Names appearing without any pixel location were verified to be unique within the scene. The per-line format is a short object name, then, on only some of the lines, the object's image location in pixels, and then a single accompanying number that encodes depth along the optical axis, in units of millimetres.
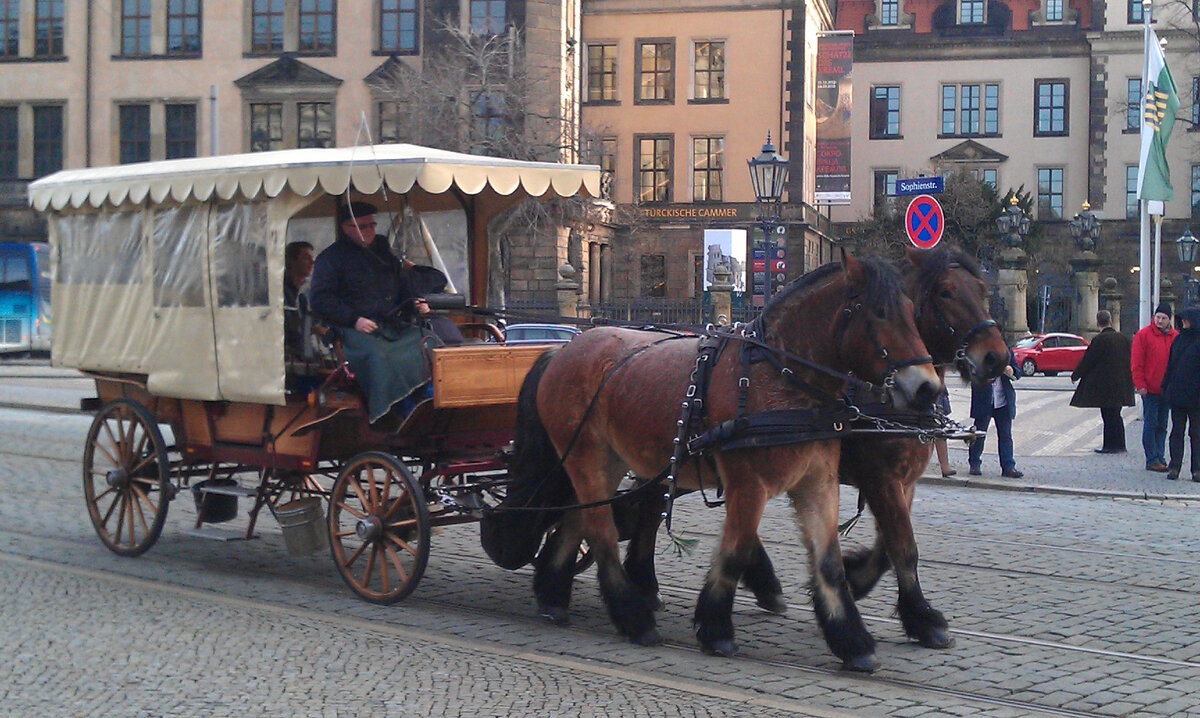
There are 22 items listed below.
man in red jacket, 16125
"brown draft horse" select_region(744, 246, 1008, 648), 6906
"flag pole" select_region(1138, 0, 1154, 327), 28903
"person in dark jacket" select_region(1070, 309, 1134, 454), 17516
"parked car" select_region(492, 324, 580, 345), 25547
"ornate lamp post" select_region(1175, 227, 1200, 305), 44000
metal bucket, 8609
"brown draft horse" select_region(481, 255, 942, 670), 6418
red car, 42031
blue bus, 40438
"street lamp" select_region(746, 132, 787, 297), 19047
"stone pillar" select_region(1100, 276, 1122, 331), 44375
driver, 8109
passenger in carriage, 8781
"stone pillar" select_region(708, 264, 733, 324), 36562
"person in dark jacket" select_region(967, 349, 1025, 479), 15102
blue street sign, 15562
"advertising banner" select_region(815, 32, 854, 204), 49906
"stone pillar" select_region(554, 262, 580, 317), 38750
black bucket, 9633
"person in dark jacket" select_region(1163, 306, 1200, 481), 15180
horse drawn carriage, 8070
